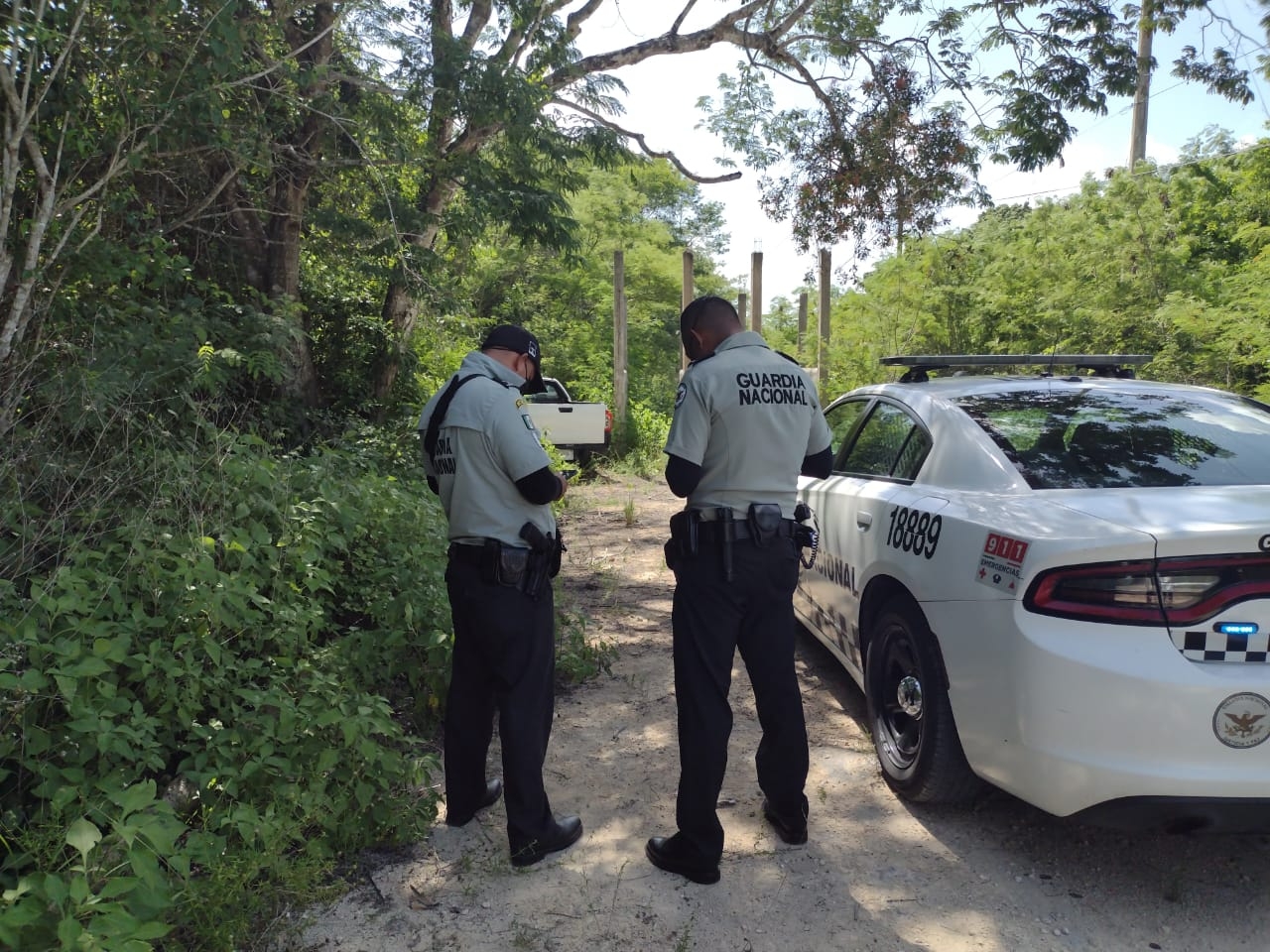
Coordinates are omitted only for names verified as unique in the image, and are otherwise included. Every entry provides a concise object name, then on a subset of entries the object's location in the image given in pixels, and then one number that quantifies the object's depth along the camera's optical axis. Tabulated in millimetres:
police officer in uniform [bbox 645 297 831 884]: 2832
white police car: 2316
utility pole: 13656
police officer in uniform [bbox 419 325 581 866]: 2861
